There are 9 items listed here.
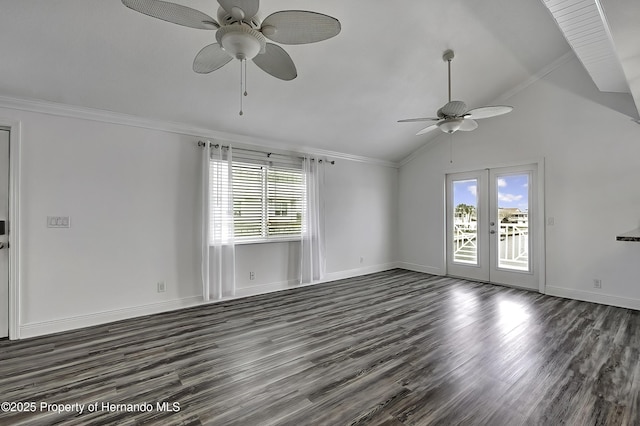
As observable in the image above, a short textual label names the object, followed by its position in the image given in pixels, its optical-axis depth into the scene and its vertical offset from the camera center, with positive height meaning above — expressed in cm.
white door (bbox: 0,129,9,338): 304 -18
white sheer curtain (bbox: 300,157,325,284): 517 -22
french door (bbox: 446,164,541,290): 492 -21
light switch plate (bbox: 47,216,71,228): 322 -6
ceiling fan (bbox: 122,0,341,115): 161 +114
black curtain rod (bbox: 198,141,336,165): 414 +103
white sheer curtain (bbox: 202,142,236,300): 411 -15
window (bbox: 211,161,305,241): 451 +27
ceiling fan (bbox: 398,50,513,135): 320 +114
